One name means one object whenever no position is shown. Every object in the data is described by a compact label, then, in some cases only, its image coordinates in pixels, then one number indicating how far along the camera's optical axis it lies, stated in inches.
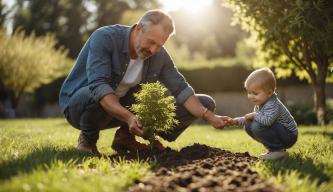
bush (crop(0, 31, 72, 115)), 880.9
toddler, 204.1
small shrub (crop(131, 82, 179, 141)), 196.9
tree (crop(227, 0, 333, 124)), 358.9
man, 205.0
